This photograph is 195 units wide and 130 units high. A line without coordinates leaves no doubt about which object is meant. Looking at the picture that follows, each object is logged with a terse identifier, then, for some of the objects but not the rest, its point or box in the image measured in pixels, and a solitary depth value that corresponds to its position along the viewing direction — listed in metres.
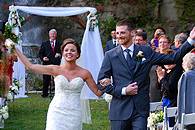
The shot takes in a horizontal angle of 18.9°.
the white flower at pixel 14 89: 12.82
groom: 6.84
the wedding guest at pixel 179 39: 9.04
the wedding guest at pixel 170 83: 8.22
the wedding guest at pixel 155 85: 8.84
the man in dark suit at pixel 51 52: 17.53
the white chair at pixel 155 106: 7.95
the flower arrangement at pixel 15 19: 16.32
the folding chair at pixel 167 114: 7.50
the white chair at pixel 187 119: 6.75
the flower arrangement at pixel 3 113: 10.76
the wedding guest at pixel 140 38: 9.59
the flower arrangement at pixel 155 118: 8.27
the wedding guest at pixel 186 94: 7.07
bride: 7.65
